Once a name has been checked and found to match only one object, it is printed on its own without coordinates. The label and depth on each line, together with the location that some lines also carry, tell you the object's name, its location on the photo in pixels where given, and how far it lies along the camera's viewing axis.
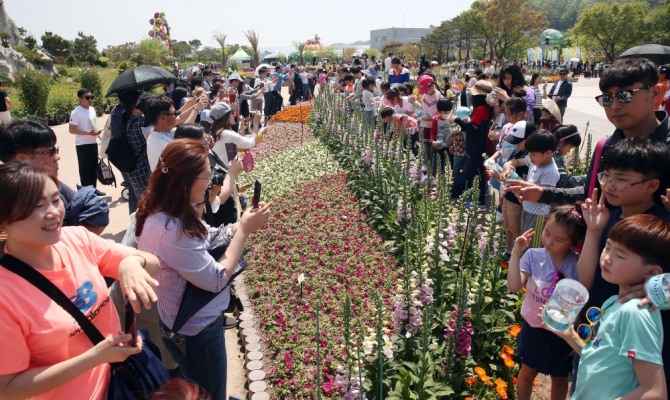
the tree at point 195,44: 86.16
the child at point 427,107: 7.73
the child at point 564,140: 4.63
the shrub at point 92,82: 19.29
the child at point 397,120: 8.07
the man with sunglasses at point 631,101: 2.18
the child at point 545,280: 2.50
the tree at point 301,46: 51.67
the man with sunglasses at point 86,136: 6.54
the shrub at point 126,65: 31.20
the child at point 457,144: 6.34
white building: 149.70
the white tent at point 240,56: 39.56
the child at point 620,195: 1.91
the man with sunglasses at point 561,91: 11.06
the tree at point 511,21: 40.00
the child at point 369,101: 10.51
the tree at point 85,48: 39.84
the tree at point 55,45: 38.78
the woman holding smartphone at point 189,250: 2.09
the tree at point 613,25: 37.12
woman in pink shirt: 1.38
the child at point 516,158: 4.48
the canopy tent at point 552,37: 50.25
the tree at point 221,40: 53.14
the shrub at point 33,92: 15.69
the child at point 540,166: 3.83
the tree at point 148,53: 38.33
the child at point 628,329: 1.58
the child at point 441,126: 6.80
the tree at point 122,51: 46.75
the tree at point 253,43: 44.50
